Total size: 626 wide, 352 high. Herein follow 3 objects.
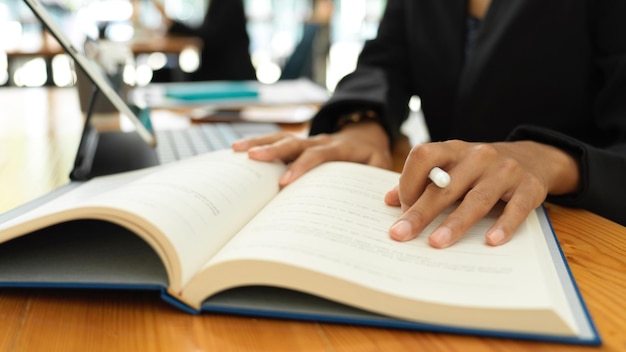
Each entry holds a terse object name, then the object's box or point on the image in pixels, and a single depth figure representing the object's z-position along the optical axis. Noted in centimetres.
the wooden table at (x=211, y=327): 41
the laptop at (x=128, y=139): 70
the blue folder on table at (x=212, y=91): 160
